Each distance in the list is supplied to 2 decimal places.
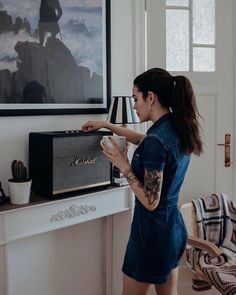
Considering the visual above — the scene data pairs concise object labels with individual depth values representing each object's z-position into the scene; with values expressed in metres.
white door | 2.93
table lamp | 2.29
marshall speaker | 2.00
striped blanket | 2.37
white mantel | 1.92
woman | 1.63
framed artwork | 2.06
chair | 2.30
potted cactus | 1.92
